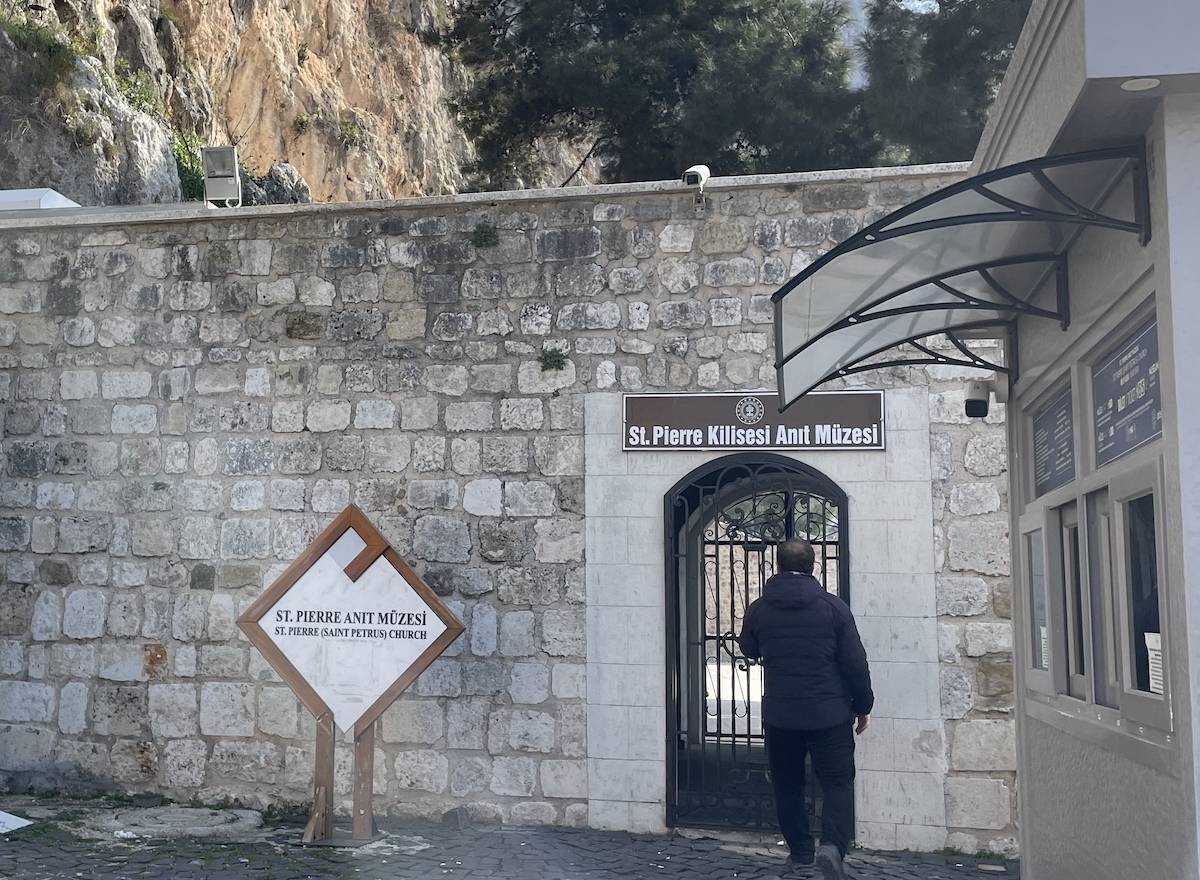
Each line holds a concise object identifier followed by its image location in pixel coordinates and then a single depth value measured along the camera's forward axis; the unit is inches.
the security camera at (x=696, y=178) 288.8
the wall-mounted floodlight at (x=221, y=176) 329.1
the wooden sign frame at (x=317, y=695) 257.8
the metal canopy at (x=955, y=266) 125.2
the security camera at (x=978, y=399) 208.4
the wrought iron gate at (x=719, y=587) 285.1
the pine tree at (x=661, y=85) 575.8
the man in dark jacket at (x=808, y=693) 231.0
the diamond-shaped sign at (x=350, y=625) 258.1
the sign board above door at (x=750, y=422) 280.1
